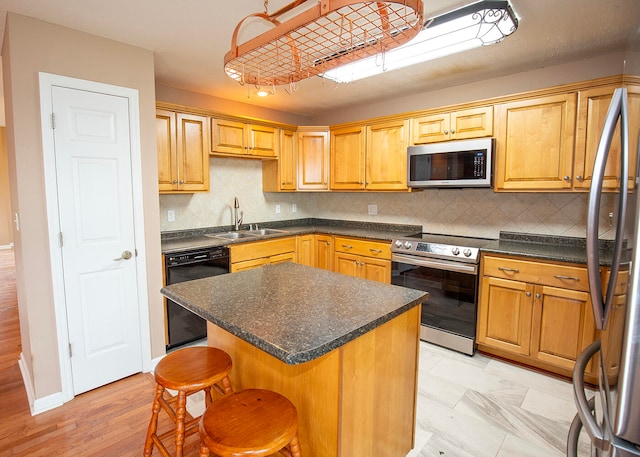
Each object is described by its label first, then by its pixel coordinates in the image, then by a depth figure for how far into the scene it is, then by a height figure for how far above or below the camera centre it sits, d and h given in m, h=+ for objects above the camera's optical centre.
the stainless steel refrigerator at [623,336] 0.71 -0.30
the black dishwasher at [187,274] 2.90 -0.66
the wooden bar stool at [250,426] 1.09 -0.78
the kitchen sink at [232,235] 3.85 -0.41
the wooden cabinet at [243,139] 3.50 +0.67
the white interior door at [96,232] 2.25 -0.23
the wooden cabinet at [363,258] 3.53 -0.64
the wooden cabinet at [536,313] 2.46 -0.87
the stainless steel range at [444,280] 2.91 -0.73
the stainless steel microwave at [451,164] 2.96 +0.33
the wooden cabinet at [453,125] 3.00 +0.69
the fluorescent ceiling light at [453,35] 1.93 +1.03
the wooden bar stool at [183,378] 1.42 -0.75
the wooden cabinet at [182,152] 3.07 +0.45
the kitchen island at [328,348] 1.23 -0.63
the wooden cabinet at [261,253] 3.36 -0.56
